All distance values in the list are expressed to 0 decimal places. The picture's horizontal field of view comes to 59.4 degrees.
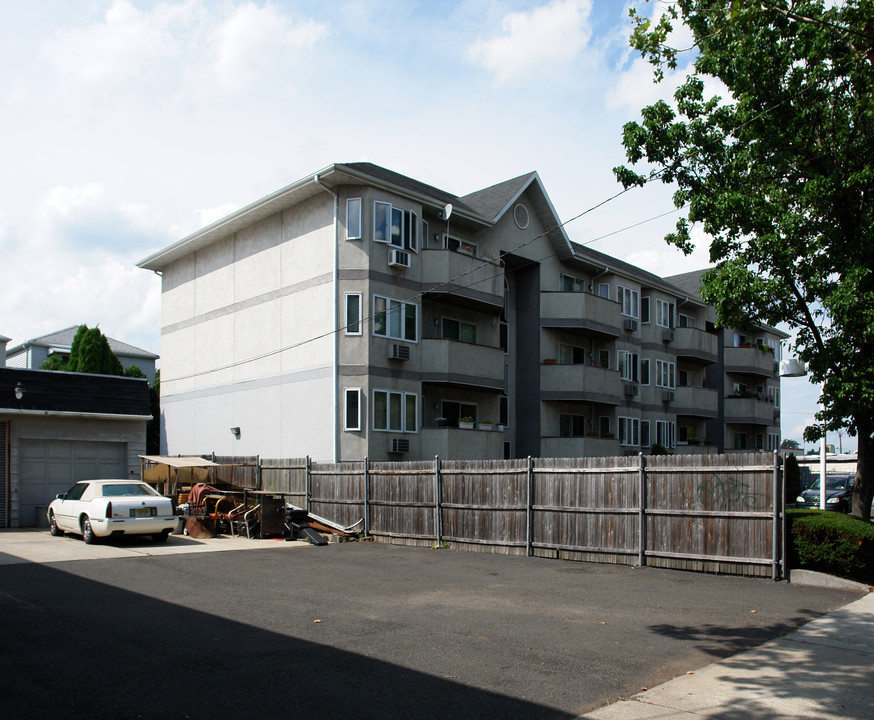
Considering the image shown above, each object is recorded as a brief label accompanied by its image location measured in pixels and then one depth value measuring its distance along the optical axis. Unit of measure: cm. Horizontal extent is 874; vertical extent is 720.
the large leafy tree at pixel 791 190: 1686
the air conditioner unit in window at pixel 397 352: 2533
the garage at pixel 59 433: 2252
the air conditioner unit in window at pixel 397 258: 2545
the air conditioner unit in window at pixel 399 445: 2530
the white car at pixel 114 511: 1767
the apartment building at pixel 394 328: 2508
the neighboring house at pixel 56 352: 4562
